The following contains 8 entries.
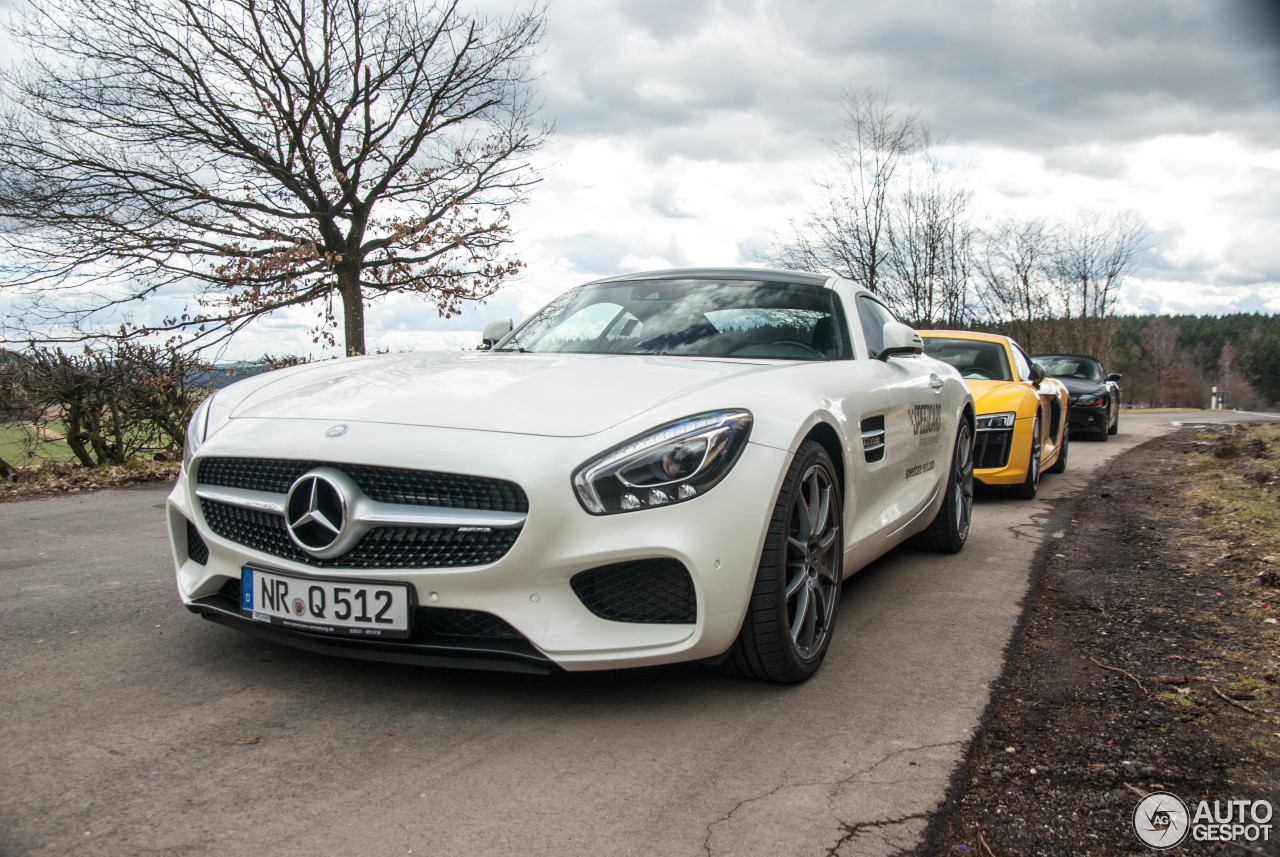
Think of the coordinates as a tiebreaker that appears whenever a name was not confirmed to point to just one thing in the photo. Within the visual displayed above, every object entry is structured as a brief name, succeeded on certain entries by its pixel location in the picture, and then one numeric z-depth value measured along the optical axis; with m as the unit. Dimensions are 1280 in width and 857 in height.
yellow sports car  7.16
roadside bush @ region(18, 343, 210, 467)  8.95
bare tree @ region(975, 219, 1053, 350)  33.16
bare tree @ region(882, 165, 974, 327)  24.83
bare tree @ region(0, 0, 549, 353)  12.46
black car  14.07
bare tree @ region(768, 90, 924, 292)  22.47
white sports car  2.44
